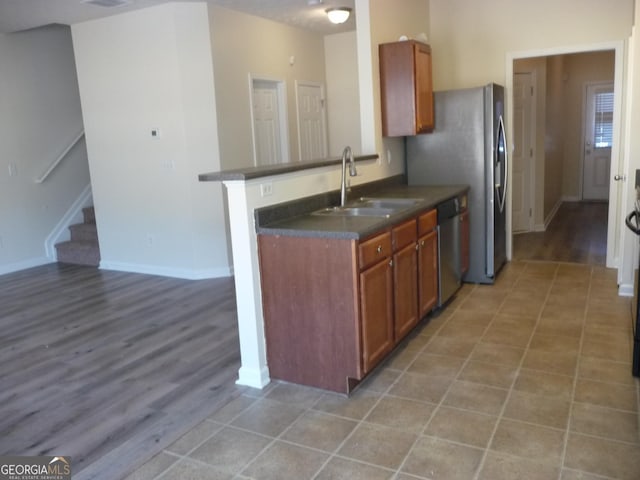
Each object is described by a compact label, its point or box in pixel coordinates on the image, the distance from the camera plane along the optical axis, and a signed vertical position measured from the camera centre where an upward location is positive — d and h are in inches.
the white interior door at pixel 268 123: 225.6 +14.5
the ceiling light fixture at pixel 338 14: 204.4 +52.1
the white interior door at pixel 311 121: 253.8 +16.0
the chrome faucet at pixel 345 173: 138.2 -5.2
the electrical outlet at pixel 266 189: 113.6 -6.7
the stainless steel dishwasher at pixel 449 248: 153.2 -29.7
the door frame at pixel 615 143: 183.3 -2.2
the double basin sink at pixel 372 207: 132.5 -14.5
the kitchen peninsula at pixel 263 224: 108.5 -14.6
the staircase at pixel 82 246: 245.9 -35.9
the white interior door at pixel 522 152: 252.7 -4.6
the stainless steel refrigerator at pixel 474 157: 176.2 -3.8
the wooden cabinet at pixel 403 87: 162.7 +18.7
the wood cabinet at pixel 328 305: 106.3 -30.9
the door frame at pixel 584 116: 336.8 +14.0
